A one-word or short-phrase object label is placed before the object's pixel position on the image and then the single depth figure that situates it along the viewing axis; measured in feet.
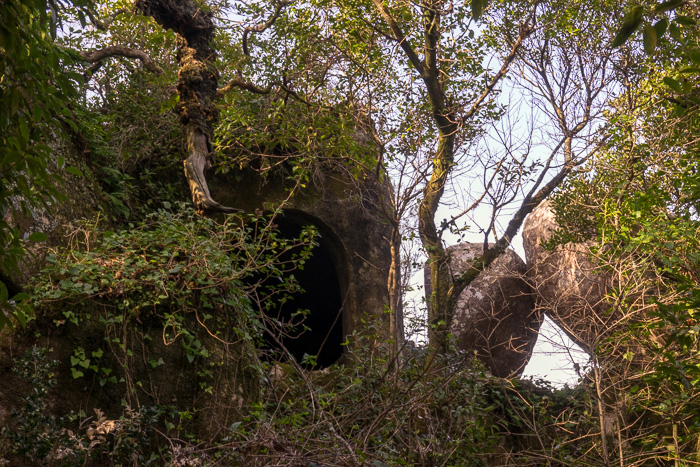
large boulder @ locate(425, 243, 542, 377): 33.55
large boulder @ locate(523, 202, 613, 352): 29.14
